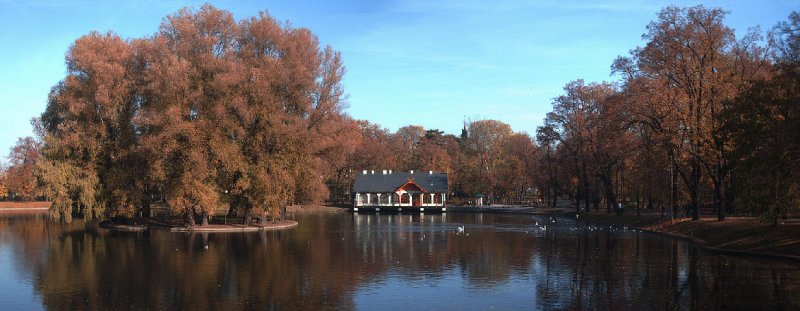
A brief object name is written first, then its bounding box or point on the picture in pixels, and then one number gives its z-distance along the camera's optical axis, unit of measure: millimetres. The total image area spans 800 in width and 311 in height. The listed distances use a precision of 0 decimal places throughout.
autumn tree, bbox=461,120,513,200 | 120438
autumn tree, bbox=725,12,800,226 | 32906
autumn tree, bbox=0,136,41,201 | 106344
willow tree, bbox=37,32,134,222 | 54250
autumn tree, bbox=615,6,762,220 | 48062
